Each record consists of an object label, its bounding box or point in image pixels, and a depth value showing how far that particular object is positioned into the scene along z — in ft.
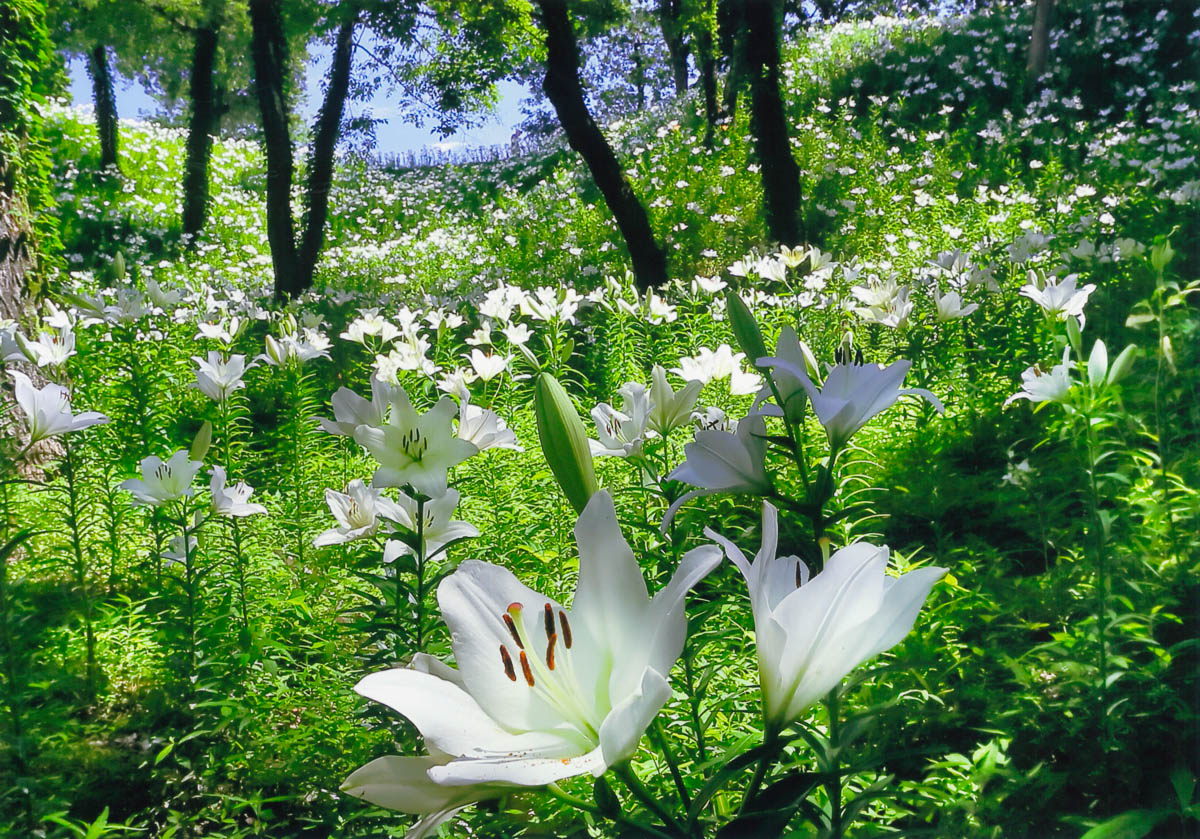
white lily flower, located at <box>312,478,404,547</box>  3.43
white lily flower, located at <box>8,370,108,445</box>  3.62
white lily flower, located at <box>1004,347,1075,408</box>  3.46
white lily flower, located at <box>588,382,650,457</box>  2.90
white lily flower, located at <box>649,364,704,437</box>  2.87
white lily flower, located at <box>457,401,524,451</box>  2.80
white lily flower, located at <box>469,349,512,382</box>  4.99
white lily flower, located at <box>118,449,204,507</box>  3.99
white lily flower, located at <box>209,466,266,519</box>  4.09
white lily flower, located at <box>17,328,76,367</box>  4.82
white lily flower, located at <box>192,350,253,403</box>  5.02
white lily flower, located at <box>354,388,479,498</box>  2.55
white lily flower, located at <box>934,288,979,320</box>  6.26
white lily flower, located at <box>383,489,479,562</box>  3.08
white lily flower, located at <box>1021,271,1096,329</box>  4.48
